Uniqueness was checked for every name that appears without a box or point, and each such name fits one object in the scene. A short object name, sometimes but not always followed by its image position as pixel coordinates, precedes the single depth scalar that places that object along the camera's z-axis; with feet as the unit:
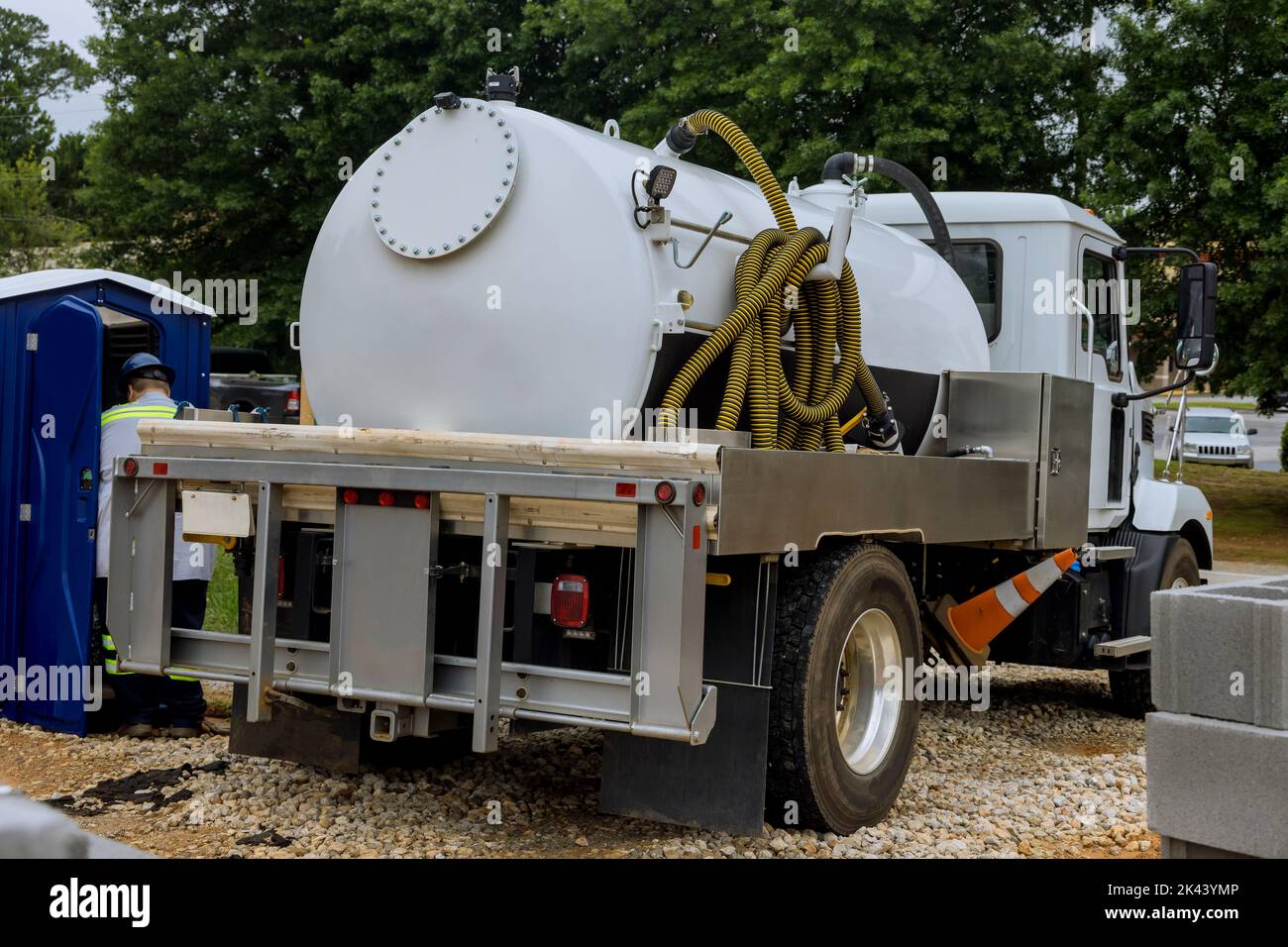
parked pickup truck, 63.46
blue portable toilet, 22.79
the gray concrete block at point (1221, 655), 13.67
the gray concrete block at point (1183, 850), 14.24
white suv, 106.73
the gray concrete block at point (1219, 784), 13.53
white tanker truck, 14.35
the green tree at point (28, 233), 100.07
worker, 22.65
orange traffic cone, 22.52
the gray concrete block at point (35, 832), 5.80
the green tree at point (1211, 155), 56.18
